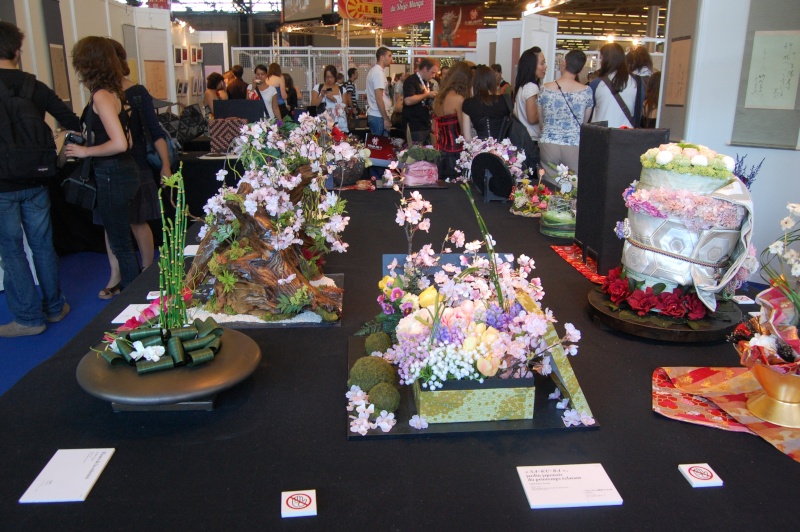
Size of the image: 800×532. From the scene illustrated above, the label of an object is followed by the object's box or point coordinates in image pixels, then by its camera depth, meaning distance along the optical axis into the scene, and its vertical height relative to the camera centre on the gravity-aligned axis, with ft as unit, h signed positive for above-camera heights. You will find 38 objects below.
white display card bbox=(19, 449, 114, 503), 3.44 -2.11
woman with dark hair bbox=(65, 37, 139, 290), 9.62 -0.72
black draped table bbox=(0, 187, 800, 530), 3.32 -2.13
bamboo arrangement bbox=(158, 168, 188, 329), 4.65 -1.34
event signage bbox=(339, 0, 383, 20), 29.09 +3.71
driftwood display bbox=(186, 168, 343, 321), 6.10 -1.72
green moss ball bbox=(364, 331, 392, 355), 4.90 -1.87
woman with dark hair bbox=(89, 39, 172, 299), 10.77 -1.15
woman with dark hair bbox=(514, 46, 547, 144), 15.06 +0.13
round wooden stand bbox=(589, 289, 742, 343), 5.43 -1.94
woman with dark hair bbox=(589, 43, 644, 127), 13.42 +0.06
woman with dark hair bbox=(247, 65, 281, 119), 21.75 -0.09
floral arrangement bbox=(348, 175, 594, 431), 3.98 -1.46
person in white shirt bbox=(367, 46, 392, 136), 22.29 -0.16
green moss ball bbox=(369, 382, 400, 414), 4.20 -1.95
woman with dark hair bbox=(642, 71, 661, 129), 18.28 -0.20
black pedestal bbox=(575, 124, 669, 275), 6.91 -0.91
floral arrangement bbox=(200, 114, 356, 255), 5.94 -0.90
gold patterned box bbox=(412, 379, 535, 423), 4.08 -1.93
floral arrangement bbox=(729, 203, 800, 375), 3.97 -1.44
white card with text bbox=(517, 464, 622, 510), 3.44 -2.12
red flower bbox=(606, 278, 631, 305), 5.83 -1.74
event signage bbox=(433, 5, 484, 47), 59.31 +6.44
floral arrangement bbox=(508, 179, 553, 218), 10.69 -1.72
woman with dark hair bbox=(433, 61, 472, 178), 14.99 -0.47
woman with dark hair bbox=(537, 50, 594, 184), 12.85 -0.33
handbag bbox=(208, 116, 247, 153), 16.28 -1.02
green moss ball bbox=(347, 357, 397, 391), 4.42 -1.90
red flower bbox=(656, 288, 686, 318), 5.54 -1.76
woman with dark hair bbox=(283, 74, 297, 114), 26.53 -0.06
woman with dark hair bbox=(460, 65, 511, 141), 14.02 -0.32
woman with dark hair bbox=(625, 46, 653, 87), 15.48 +0.82
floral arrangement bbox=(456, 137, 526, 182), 12.12 -1.15
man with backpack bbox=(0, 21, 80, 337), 9.25 -1.29
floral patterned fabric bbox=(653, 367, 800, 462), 4.10 -2.08
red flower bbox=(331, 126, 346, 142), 12.31 -0.83
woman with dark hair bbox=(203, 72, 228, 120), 26.27 +0.02
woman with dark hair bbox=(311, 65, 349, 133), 24.59 +0.03
